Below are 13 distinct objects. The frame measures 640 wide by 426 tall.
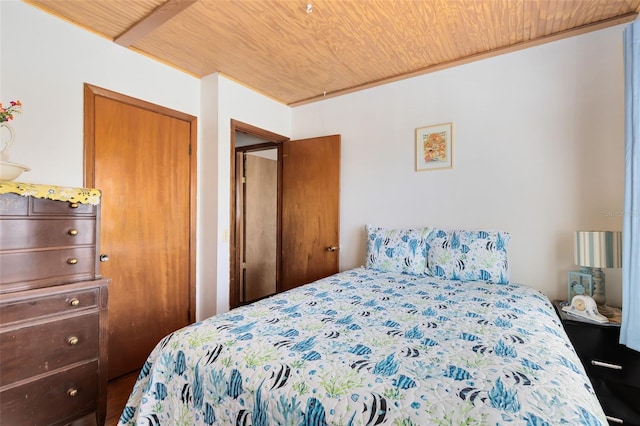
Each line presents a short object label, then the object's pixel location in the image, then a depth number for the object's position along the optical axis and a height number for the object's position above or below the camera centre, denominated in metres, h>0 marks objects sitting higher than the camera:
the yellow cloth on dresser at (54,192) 1.43 +0.09
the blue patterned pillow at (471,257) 2.21 -0.35
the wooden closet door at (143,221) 2.25 -0.09
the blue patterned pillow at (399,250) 2.49 -0.34
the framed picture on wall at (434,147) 2.64 +0.56
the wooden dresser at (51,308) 1.42 -0.49
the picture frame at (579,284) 1.99 -0.49
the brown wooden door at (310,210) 3.20 +0.00
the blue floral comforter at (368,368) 0.83 -0.52
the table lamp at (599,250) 1.83 -0.24
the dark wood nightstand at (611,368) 1.39 -0.77
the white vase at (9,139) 1.72 +0.42
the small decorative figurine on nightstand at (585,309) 1.79 -0.60
